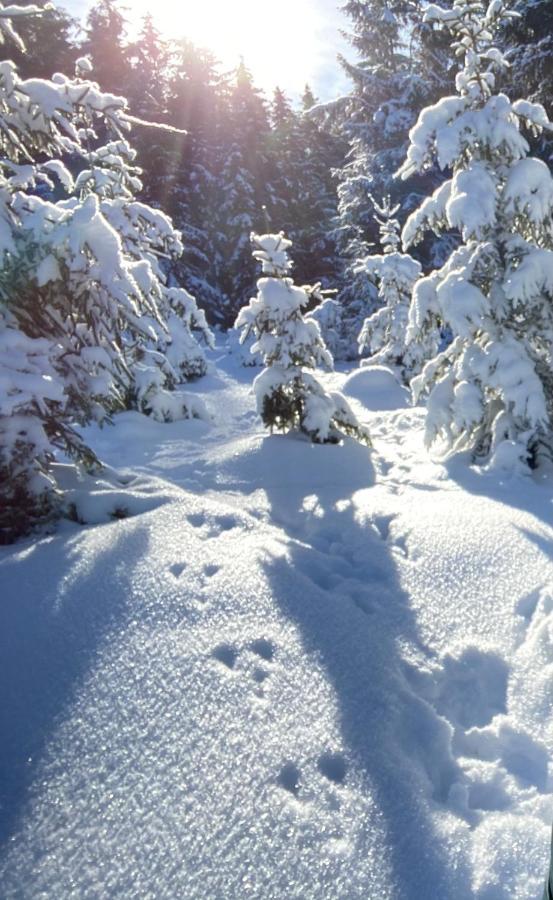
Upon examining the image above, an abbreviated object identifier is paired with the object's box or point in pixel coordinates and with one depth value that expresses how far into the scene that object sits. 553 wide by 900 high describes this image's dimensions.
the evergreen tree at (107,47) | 31.25
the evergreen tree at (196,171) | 26.84
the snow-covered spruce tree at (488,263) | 6.34
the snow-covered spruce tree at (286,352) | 7.63
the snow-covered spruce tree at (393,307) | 15.51
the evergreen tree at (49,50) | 25.26
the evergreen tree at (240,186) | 27.53
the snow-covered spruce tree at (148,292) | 6.23
